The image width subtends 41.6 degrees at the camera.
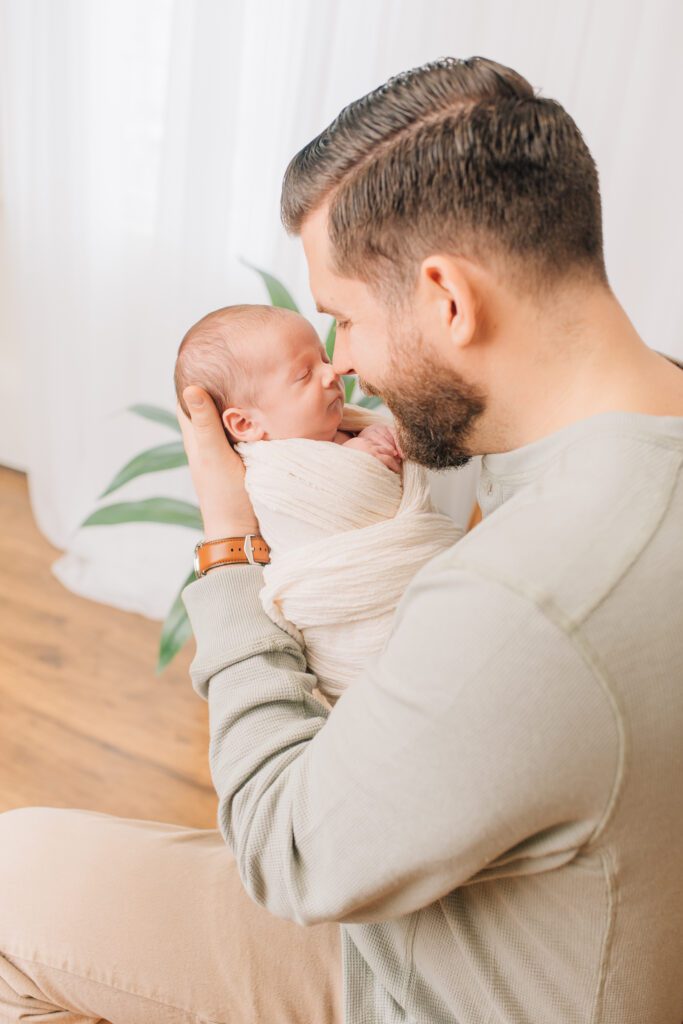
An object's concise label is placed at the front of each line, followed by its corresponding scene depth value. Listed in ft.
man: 2.16
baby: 3.50
